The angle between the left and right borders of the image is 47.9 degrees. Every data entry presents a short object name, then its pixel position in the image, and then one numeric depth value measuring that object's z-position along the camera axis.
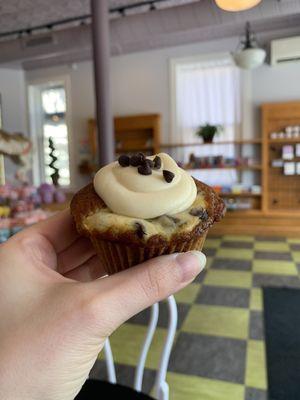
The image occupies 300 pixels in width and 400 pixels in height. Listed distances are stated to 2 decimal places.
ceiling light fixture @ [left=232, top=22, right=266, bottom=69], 4.55
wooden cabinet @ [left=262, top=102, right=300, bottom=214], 5.36
